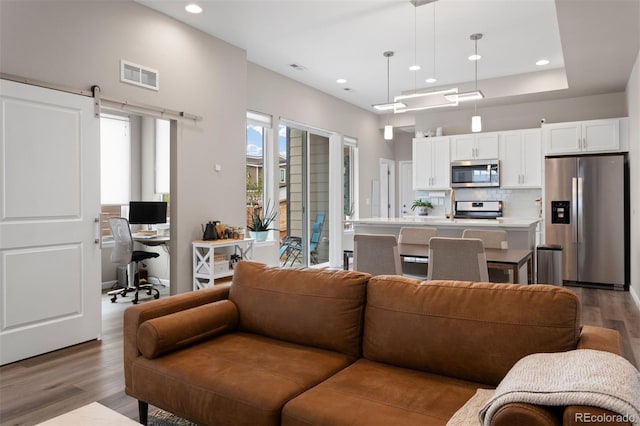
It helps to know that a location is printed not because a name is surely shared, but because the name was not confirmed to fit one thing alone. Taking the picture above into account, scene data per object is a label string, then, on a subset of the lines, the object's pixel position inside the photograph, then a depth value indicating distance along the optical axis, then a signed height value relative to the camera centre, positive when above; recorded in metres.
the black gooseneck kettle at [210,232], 4.67 -0.22
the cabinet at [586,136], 5.94 +1.12
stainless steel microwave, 7.11 +0.68
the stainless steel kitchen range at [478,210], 7.25 +0.04
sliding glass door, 7.07 +0.29
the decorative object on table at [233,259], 4.88 -0.55
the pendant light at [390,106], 4.73 +1.22
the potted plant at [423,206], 8.00 +0.12
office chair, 5.13 -0.43
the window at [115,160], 6.11 +0.80
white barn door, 3.11 -0.06
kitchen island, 4.18 -0.17
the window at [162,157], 6.36 +0.86
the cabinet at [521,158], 6.81 +0.89
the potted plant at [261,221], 5.79 -0.12
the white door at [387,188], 9.40 +0.57
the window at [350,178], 8.20 +0.70
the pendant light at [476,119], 4.73 +1.06
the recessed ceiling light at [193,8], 4.11 +2.06
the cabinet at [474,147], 7.20 +1.16
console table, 4.52 -0.55
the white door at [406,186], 9.84 +0.63
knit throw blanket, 1.07 -0.48
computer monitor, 5.68 +0.02
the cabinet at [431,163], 7.66 +0.92
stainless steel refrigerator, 5.78 -0.06
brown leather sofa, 1.55 -0.62
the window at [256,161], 6.16 +0.78
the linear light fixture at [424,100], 4.29 +1.81
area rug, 2.22 -1.13
